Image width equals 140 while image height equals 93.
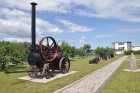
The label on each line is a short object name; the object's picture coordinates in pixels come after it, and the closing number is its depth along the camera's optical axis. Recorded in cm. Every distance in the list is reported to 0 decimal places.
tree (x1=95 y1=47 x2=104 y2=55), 4398
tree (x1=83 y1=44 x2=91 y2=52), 5579
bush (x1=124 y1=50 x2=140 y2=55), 4794
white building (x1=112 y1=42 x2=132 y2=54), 7026
